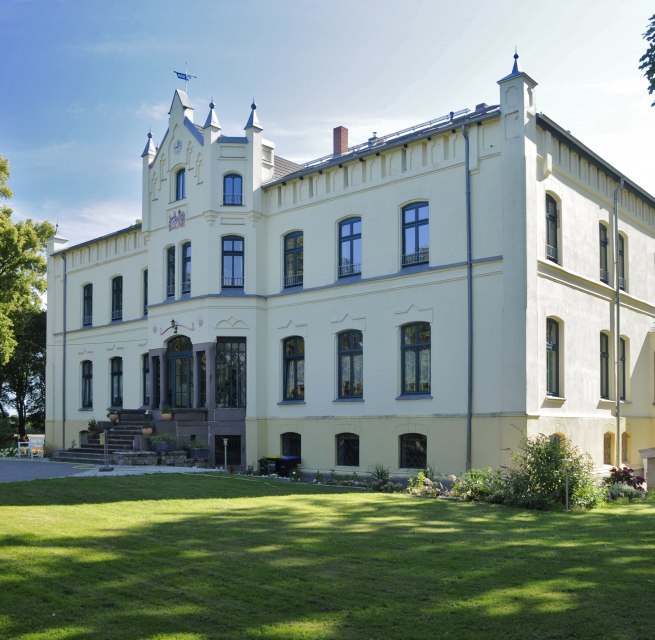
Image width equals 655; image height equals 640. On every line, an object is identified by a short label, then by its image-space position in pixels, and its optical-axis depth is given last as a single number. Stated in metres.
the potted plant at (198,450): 24.84
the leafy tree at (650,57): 12.63
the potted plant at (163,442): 24.72
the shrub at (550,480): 15.94
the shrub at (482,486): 16.64
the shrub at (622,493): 18.31
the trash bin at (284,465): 23.68
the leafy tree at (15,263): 35.47
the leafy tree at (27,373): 43.09
